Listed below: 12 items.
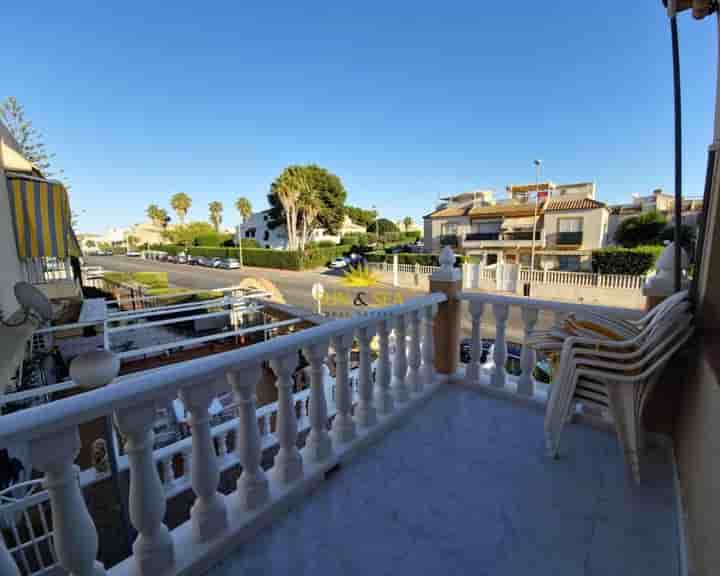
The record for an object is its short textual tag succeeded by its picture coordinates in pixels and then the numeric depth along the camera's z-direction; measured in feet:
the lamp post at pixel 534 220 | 47.52
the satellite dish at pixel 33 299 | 10.15
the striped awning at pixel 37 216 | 16.35
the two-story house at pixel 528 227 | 55.77
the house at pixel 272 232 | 111.34
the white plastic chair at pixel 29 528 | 5.97
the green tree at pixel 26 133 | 32.24
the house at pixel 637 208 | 58.49
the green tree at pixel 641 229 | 52.75
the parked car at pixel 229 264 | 94.11
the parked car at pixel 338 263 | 82.94
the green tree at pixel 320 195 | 88.17
